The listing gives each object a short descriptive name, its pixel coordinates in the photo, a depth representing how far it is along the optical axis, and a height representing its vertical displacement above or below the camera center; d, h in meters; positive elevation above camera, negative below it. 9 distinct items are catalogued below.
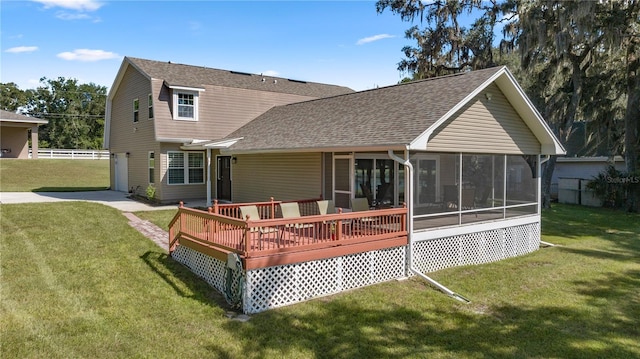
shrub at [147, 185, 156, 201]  18.11 -1.13
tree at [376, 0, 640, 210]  18.02 +5.69
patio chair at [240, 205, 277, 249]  9.66 -1.04
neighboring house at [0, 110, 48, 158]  31.16 +2.41
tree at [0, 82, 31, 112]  56.50 +9.43
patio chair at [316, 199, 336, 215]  10.67 -1.05
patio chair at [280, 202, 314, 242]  10.11 -1.04
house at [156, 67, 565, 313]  7.79 -0.67
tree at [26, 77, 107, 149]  56.12 +7.56
